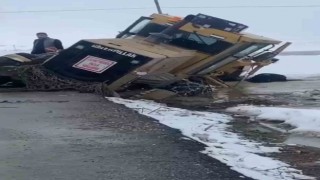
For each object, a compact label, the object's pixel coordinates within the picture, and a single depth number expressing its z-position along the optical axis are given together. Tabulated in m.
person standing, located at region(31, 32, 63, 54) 18.83
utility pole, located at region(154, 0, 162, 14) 25.50
